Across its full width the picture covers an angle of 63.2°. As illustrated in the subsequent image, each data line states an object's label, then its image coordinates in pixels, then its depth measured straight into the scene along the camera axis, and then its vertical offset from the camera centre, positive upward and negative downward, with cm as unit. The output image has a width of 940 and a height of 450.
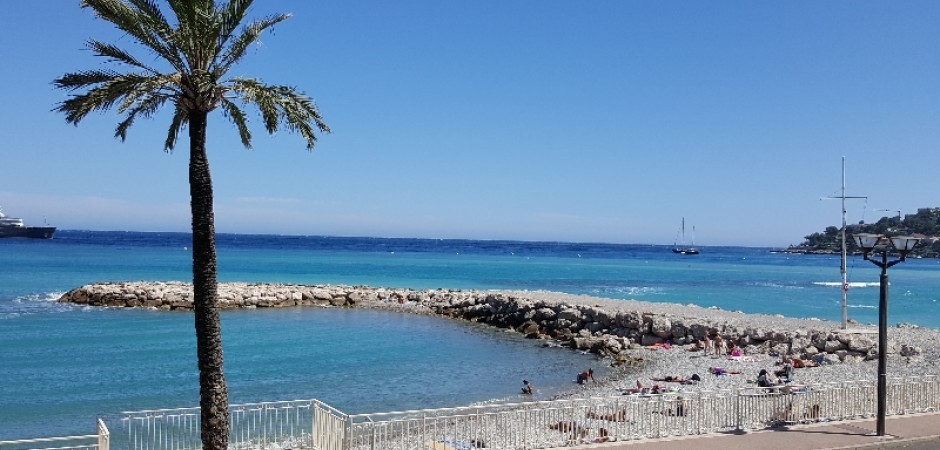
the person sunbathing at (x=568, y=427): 1439 -358
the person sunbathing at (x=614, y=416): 1500 -366
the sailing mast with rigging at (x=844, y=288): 2995 -181
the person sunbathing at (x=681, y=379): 2459 -452
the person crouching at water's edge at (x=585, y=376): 2583 -464
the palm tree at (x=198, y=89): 1124 +217
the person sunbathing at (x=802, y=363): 2681 -426
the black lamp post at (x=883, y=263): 1488 -39
